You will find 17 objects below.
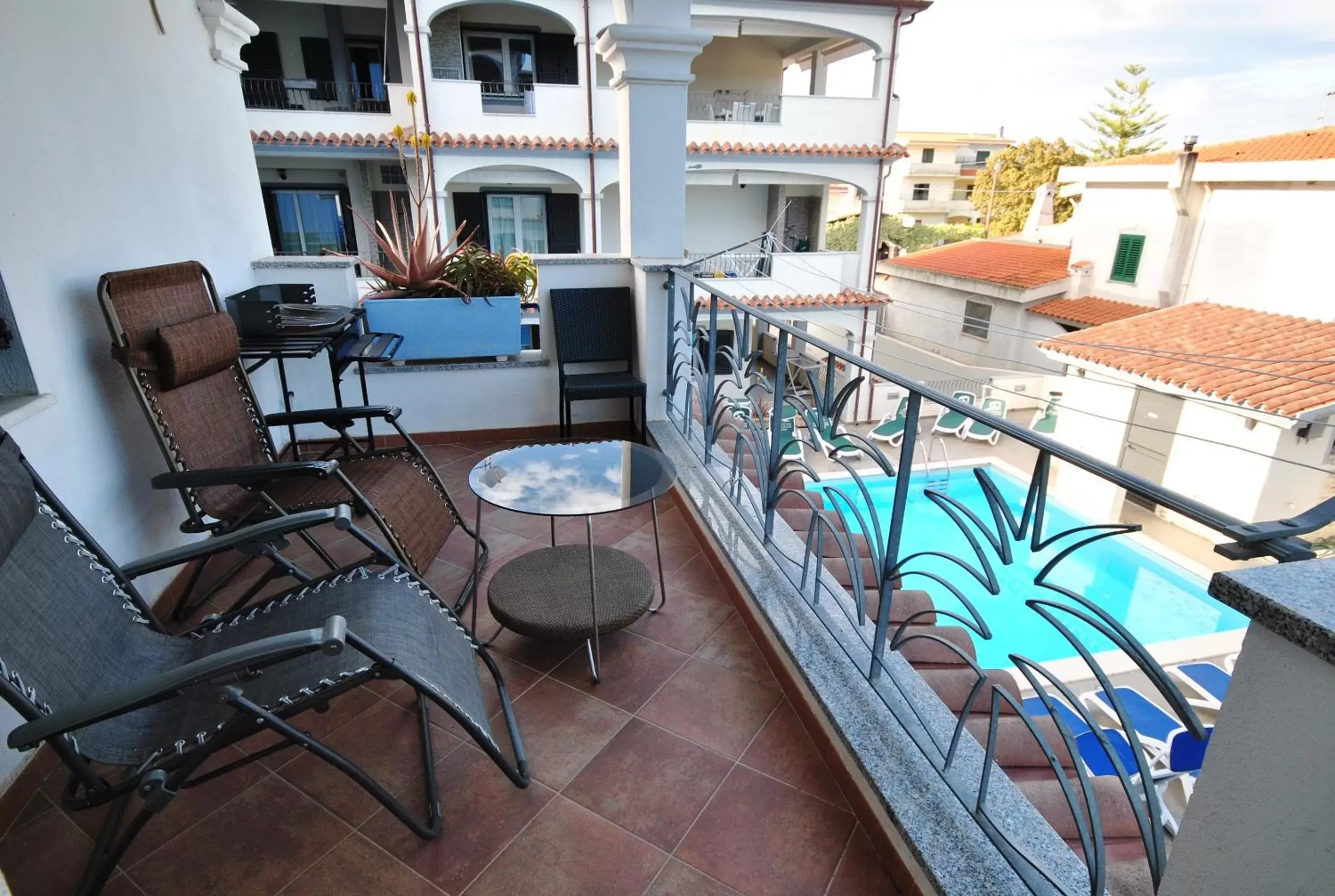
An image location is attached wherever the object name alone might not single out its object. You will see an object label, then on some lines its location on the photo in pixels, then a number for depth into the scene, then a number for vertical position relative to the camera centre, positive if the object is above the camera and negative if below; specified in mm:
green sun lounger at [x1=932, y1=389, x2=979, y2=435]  11070 -3411
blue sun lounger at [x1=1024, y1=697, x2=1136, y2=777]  4422 -3345
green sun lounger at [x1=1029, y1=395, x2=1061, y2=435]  12727 -3835
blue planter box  3418 -566
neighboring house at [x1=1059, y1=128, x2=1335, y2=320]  10172 -165
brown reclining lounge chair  1906 -693
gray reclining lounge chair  1144 -861
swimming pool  5699 -3440
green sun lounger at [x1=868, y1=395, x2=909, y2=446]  11409 -3650
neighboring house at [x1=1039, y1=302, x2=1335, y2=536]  8383 -2328
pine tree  24719 +3133
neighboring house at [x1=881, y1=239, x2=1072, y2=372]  14398 -1967
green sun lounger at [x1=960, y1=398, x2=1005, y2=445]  10438 -3335
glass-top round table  1926 -1068
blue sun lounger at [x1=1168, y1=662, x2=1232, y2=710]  4898 -3313
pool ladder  7996 -3142
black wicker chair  3580 -600
